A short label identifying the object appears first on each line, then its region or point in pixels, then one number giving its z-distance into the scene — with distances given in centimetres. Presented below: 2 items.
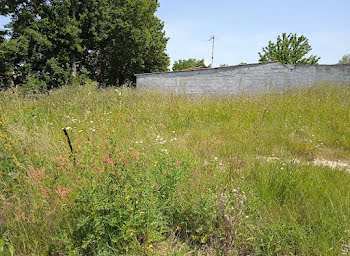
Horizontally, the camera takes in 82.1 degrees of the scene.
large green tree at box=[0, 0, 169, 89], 1700
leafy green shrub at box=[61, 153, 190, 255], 149
